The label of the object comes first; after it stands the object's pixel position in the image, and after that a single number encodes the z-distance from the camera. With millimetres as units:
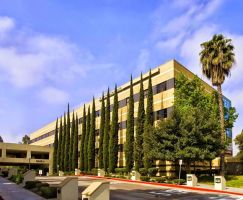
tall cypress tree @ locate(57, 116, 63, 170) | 47914
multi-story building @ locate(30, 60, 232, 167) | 30760
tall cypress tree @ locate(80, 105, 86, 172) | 40930
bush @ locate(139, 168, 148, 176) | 27759
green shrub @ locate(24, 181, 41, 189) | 17691
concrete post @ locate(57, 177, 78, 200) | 11594
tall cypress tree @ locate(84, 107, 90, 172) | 40039
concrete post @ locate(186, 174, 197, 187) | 20716
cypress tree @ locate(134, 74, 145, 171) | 29466
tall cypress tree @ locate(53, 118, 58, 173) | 50197
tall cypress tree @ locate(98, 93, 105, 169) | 36149
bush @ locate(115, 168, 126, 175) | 31180
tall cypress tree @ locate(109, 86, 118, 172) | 33821
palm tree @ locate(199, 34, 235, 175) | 26307
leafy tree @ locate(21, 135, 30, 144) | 108524
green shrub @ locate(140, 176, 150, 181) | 25483
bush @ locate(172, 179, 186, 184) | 21991
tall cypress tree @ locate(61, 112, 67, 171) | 46902
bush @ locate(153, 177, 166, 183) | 23737
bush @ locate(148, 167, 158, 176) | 27131
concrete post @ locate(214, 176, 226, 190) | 19224
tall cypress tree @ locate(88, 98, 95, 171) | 39058
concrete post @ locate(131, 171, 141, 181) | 26268
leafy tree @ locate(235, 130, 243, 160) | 42845
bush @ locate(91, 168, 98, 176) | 35047
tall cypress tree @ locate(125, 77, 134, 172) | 31035
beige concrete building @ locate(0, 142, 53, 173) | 48926
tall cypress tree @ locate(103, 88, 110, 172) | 35017
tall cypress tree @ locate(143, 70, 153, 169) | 25405
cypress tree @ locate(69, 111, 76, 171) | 44053
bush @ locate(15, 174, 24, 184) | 22185
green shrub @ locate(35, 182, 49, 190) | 16523
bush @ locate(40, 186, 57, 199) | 13480
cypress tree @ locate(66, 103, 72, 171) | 44740
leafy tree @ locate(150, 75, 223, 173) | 22796
